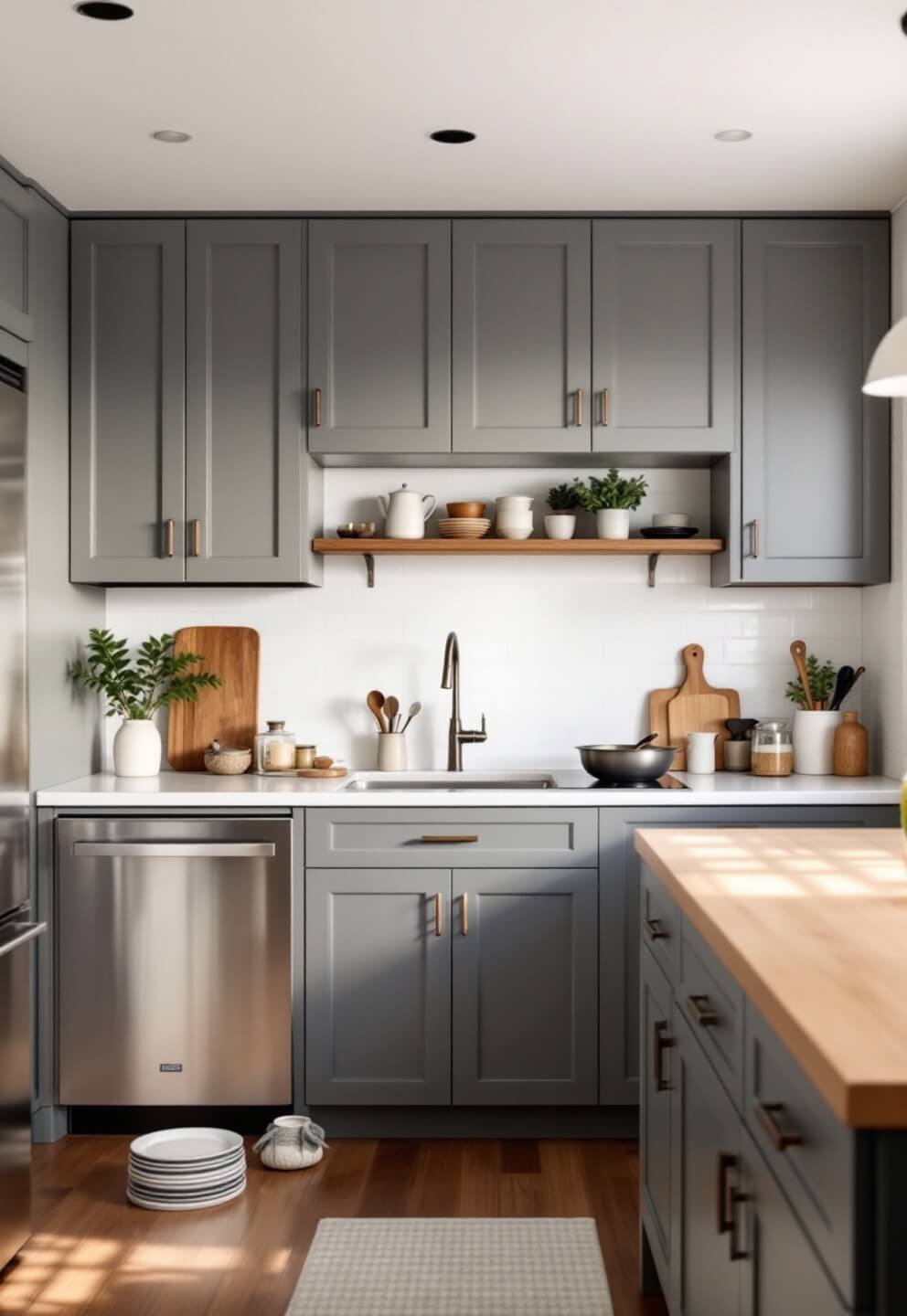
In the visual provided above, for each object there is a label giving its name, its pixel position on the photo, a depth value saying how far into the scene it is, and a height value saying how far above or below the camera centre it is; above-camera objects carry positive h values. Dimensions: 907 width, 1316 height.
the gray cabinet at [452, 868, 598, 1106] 3.67 -0.93
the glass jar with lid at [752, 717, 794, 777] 4.00 -0.30
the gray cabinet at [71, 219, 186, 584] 3.96 +0.74
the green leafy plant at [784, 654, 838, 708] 4.16 -0.10
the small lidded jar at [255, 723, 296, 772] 4.10 -0.31
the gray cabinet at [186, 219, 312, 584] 3.95 +0.74
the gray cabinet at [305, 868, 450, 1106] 3.67 -0.92
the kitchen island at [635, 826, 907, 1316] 1.24 -0.50
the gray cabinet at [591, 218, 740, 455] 3.94 +0.93
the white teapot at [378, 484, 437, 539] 4.09 +0.41
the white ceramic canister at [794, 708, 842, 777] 4.05 -0.27
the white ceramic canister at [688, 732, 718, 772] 4.10 -0.31
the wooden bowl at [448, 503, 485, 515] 4.07 +0.43
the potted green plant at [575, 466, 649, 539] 4.08 +0.46
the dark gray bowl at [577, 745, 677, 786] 3.76 -0.31
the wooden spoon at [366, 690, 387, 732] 4.23 -0.16
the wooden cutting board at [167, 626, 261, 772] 4.25 -0.17
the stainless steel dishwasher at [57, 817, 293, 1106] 3.62 -0.84
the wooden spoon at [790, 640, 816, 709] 4.12 -0.03
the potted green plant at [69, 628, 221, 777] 4.00 -0.10
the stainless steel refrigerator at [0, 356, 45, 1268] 2.88 -0.49
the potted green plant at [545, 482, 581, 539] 4.09 +0.44
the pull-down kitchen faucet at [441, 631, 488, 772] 4.14 -0.25
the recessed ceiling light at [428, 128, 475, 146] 3.34 +1.29
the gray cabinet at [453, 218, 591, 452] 3.94 +0.94
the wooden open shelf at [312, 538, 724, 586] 4.02 +0.31
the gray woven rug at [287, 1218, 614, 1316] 2.71 -1.32
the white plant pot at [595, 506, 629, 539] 4.08 +0.39
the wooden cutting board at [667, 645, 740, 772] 4.25 -0.17
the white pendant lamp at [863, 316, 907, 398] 1.96 +0.43
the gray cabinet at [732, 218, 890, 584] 3.95 +0.73
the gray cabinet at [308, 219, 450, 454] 3.94 +0.92
